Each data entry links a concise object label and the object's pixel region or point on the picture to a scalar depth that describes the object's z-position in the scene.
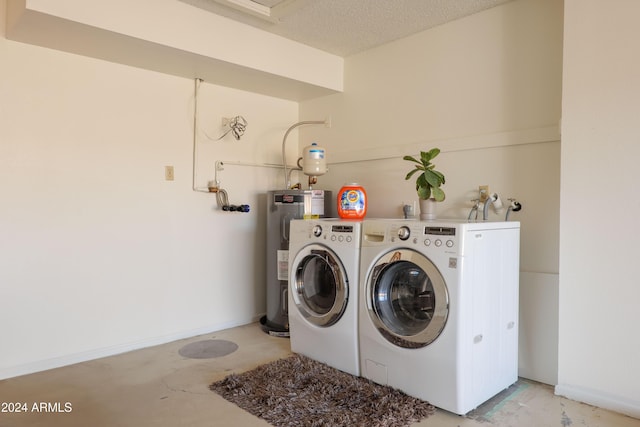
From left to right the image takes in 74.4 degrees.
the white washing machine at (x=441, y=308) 1.98
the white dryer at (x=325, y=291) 2.42
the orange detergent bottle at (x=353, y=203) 2.77
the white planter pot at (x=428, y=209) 2.56
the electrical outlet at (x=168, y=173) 3.12
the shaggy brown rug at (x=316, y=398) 1.96
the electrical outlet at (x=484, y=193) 2.67
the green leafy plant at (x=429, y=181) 2.52
